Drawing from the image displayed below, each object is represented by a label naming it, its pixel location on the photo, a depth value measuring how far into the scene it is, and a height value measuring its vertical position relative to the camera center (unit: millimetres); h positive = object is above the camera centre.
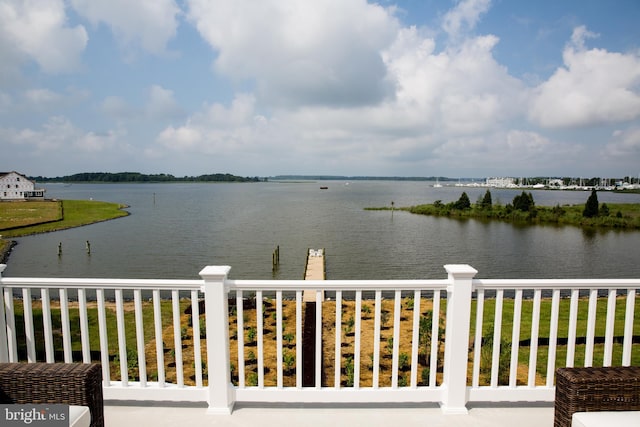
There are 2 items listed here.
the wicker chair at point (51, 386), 1977 -1081
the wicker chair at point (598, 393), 1971 -1119
